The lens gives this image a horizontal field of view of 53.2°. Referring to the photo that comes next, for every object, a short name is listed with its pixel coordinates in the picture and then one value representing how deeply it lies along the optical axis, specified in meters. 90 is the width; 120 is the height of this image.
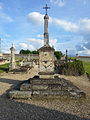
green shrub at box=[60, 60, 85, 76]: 9.79
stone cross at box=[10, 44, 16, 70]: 11.84
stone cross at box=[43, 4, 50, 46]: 5.58
